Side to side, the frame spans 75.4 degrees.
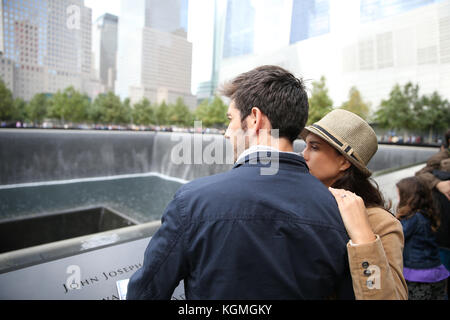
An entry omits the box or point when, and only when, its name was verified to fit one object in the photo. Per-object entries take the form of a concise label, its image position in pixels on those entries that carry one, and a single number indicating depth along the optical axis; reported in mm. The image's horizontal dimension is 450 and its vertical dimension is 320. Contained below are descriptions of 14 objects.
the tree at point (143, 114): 29766
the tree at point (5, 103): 19453
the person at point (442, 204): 2381
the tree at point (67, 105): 24469
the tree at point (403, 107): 17281
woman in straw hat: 762
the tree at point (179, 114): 29312
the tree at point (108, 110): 27219
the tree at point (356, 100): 16888
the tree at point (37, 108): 24109
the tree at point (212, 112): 26047
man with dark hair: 656
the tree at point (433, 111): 16984
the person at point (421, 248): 1869
